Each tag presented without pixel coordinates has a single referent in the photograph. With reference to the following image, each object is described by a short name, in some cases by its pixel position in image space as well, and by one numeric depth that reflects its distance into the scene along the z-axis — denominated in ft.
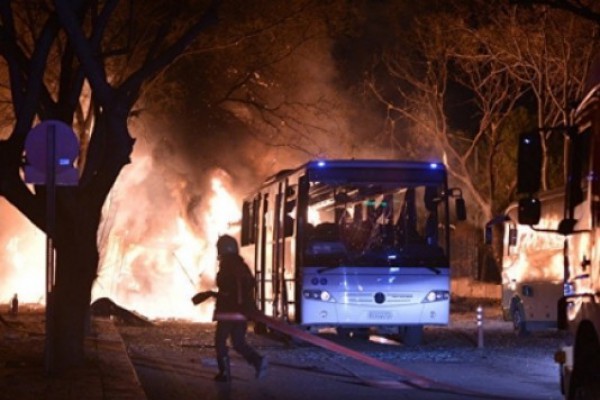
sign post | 43.21
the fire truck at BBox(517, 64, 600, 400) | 25.11
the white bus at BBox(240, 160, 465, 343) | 65.62
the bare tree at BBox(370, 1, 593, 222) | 105.60
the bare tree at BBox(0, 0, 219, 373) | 45.73
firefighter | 46.85
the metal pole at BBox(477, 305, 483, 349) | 64.69
